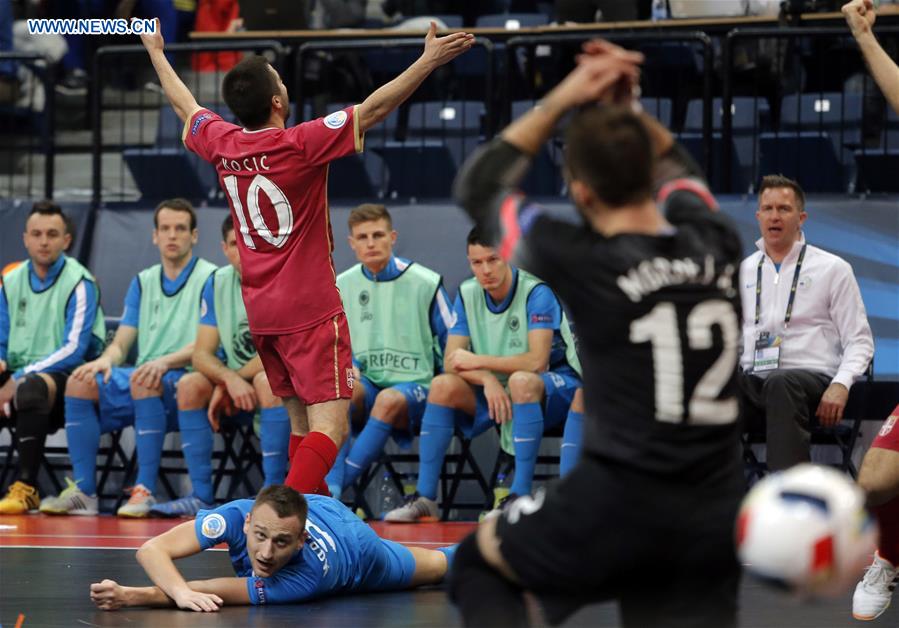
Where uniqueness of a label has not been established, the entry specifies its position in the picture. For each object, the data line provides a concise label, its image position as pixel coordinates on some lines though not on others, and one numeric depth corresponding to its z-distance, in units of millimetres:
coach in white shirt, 15195
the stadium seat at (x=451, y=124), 20984
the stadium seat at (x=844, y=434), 15886
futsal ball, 5379
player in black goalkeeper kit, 5844
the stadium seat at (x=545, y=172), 20469
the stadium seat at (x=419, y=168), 20766
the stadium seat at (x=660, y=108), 19844
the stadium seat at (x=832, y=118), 19797
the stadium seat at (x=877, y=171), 19359
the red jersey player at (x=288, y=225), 11398
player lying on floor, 9977
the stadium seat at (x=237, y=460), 17625
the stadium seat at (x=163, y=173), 21359
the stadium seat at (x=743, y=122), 19984
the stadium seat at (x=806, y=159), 19625
